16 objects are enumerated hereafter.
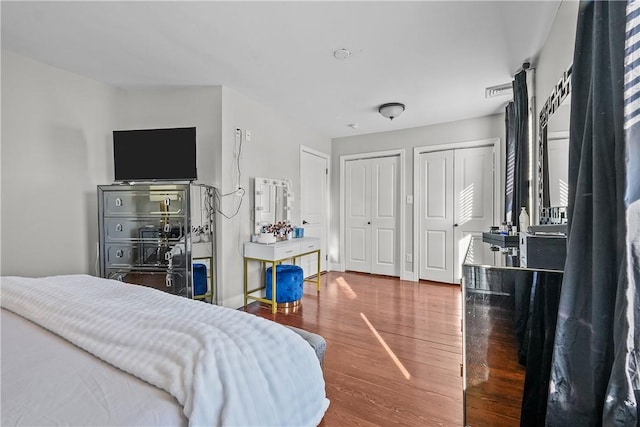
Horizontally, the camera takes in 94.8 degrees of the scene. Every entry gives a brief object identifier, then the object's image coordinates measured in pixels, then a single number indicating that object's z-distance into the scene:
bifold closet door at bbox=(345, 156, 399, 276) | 4.75
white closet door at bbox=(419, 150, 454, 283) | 4.30
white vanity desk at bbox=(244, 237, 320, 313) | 3.17
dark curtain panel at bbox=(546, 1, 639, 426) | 0.81
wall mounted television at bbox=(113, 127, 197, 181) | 2.87
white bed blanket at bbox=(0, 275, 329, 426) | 0.75
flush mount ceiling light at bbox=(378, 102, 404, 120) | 3.50
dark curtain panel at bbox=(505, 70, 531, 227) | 2.60
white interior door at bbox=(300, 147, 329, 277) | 4.50
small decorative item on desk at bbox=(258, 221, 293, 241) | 3.58
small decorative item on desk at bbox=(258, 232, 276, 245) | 3.33
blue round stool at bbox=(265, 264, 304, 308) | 3.20
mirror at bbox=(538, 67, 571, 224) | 1.71
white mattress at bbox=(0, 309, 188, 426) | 0.65
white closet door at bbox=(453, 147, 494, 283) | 4.05
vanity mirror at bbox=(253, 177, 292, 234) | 3.51
